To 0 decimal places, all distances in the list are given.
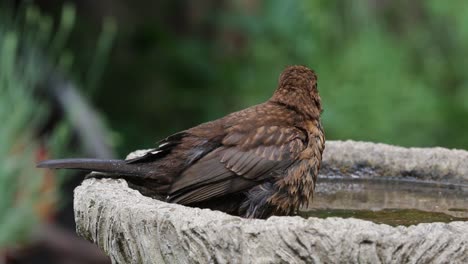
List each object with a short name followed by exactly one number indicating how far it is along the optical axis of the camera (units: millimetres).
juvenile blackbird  6957
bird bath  5336
